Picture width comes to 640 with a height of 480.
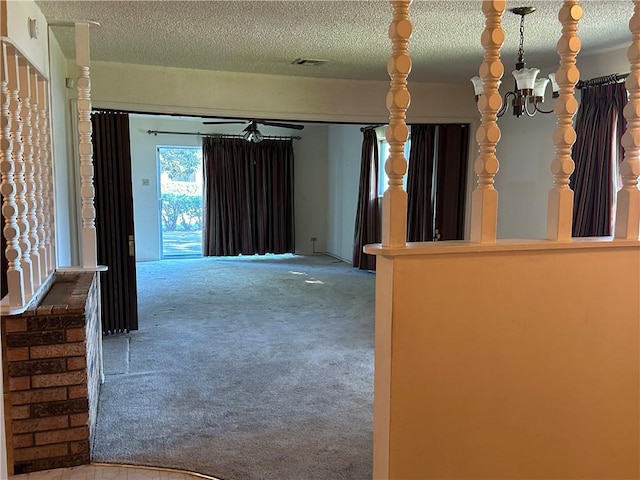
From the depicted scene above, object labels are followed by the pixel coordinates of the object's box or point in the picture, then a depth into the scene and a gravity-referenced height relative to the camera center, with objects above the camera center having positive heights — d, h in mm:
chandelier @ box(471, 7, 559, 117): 2883 +667
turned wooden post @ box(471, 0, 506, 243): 1507 +210
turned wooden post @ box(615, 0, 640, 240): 1681 +148
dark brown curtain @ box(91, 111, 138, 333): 4336 -186
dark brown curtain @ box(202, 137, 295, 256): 8742 +35
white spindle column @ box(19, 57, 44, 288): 2535 +180
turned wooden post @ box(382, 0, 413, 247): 1424 +195
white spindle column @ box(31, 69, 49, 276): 2730 +152
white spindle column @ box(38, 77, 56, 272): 2979 +136
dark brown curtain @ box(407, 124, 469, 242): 5418 +220
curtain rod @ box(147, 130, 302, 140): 8508 +1092
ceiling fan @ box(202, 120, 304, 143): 6723 +921
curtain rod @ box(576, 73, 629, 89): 3627 +887
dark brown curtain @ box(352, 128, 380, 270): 7461 +14
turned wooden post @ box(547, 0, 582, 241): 1602 +236
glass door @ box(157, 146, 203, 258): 8875 +34
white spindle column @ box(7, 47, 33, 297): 2271 +148
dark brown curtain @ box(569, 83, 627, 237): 3668 +347
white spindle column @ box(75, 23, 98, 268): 3086 +306
